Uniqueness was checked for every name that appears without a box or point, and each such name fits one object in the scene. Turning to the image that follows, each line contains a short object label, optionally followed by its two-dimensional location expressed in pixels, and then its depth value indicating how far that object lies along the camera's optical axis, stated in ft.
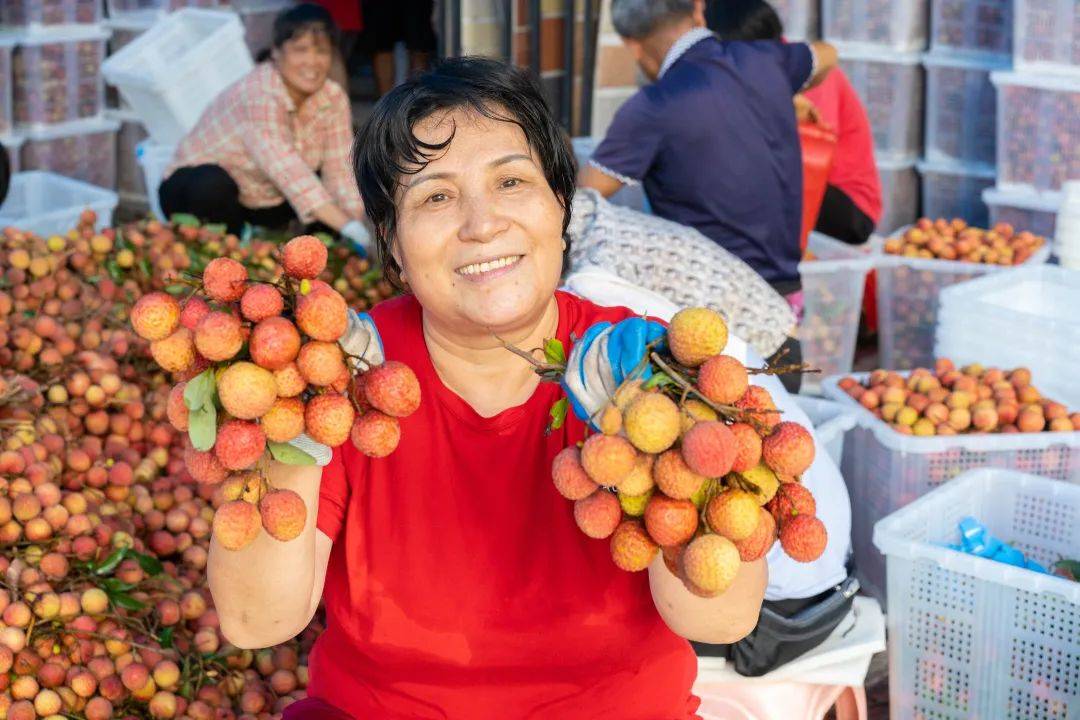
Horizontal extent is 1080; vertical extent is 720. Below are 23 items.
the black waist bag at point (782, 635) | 5.92
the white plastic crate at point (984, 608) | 6.09
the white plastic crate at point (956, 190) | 13.34
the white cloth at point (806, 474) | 6.15
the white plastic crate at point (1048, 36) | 11.42
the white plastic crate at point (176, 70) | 13.62
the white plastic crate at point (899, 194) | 13.71
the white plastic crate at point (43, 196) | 12.51
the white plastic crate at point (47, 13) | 14.02
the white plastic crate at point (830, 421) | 7.81
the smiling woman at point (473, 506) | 4.43
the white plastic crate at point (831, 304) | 10.89
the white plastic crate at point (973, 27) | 12.67
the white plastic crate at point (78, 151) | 14.49
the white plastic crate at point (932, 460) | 7.74
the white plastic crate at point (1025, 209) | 12.19
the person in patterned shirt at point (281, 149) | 11.51
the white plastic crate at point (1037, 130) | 11.66
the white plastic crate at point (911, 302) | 11.25
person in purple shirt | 8.73
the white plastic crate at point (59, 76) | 14.21
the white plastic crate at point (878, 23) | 13.14
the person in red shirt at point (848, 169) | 11.64
